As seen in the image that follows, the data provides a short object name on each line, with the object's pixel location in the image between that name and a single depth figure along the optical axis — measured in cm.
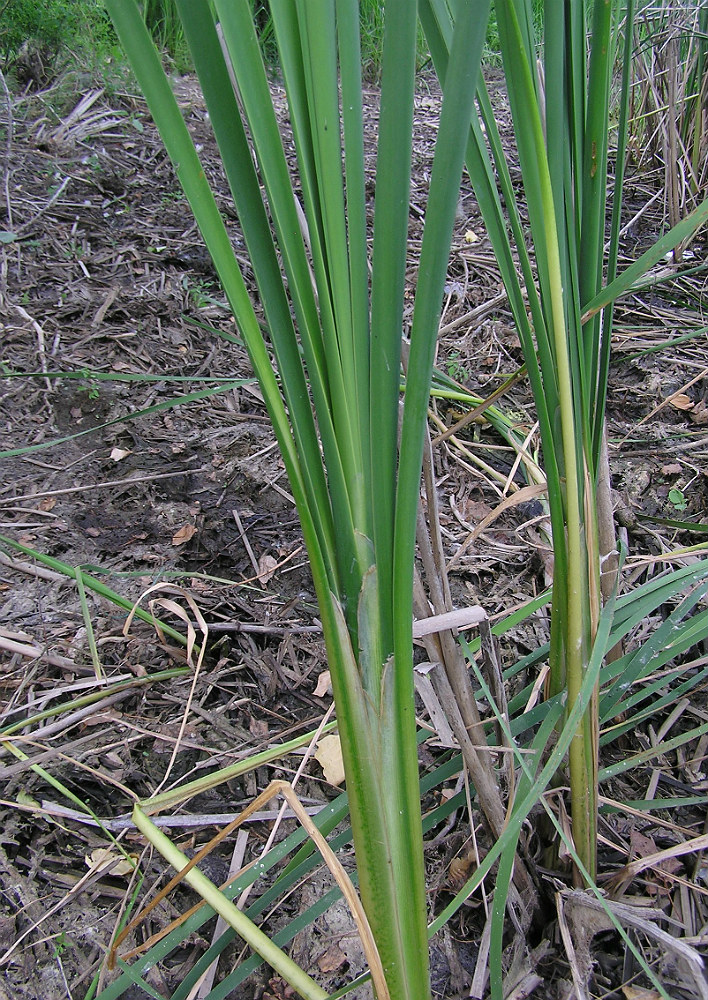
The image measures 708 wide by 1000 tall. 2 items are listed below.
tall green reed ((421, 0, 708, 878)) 53
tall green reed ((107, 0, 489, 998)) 40
